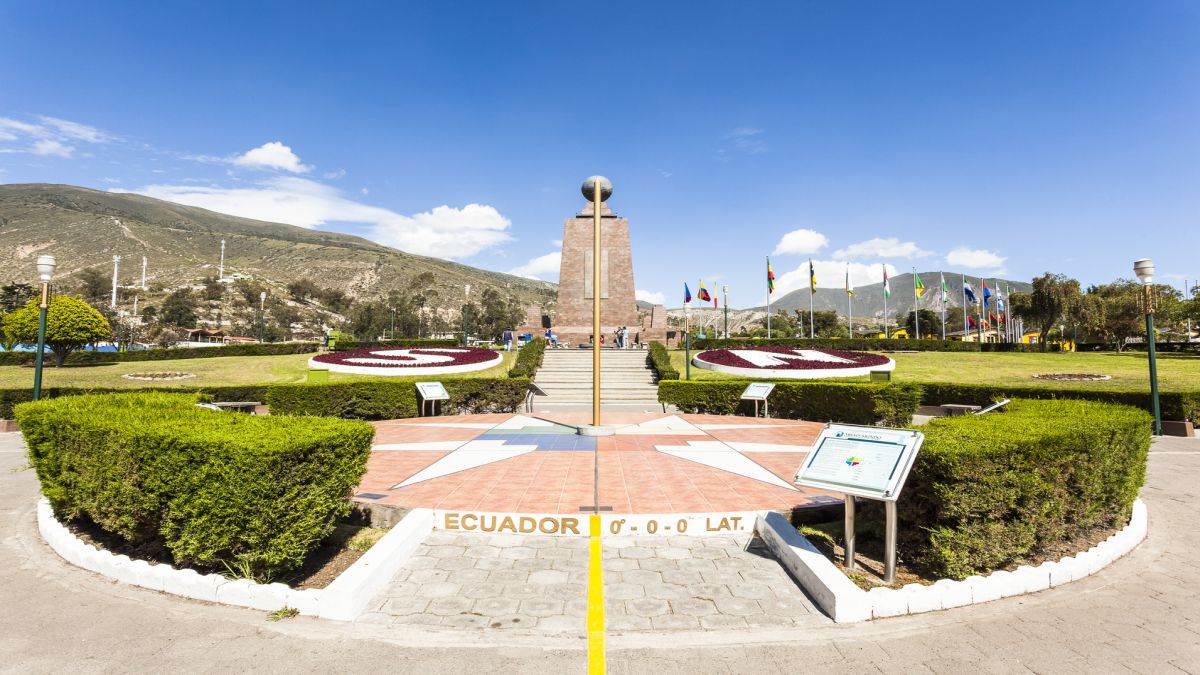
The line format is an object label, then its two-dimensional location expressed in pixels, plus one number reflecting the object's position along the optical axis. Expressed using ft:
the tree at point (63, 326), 88.74
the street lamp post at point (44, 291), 36.40
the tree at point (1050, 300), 132.16
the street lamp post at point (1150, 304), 38.75
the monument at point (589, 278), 110.11
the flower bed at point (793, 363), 68.69
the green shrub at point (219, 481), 13.60
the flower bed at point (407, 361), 71.36
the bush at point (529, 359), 65.41
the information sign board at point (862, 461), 14.02
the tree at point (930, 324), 341.47
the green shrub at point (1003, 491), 14.37
